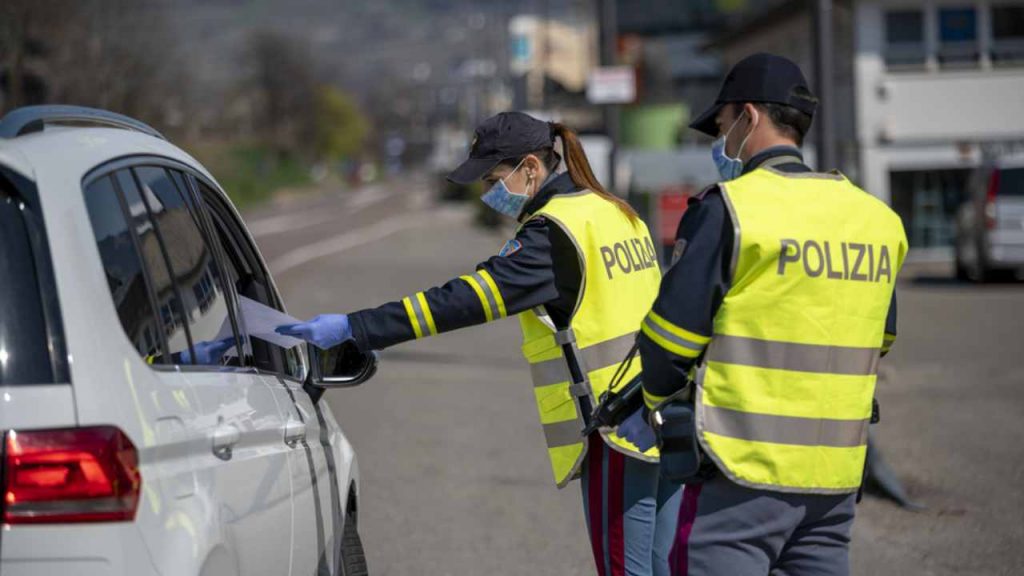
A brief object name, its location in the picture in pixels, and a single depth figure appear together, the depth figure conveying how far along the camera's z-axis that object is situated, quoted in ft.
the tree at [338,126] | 436.76
